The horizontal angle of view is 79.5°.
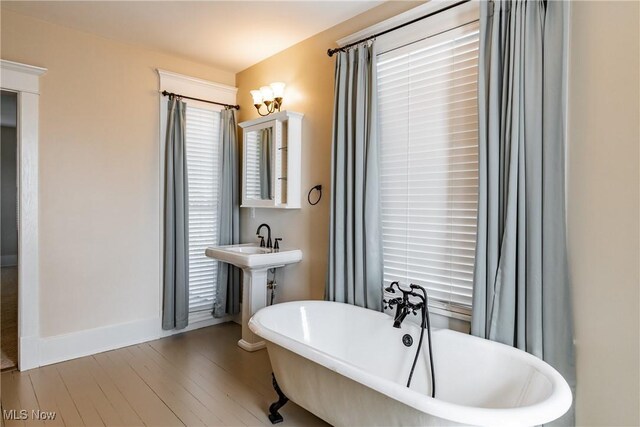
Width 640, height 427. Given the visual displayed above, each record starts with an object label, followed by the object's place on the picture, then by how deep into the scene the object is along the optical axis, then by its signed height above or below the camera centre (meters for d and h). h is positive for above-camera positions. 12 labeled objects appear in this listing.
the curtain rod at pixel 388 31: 2.36 +1.25
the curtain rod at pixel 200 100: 3.74 +1.12
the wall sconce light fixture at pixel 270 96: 3.60 +1.06
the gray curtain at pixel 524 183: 1.88 +0.14
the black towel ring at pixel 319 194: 3.32 +0.13
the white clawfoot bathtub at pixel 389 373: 1.46 -0.81
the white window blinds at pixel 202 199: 4.00 +0.09
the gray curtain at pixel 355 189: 2.72 +0.14
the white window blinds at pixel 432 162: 2.34 +0.32
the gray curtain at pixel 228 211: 4.12 -0.03
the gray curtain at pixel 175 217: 3.73 -0.09
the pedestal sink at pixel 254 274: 3.32 -0.59
